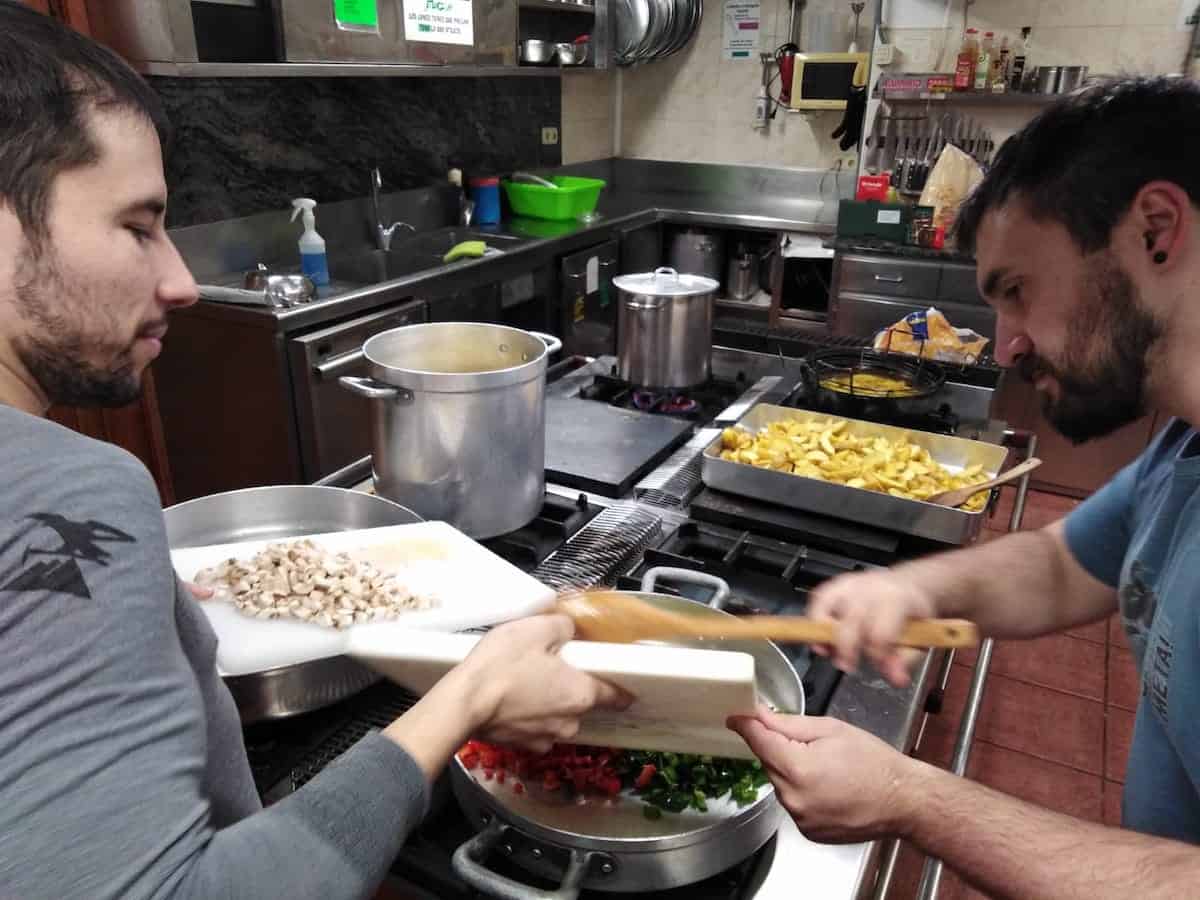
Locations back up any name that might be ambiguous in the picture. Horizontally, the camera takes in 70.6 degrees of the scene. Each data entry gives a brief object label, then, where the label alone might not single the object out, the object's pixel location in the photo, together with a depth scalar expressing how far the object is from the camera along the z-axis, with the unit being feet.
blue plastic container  13.21
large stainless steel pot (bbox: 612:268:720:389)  6.06
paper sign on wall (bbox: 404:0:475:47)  9.98
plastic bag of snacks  7.04
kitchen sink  10.61
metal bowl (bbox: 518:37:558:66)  11.99
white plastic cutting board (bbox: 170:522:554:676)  3.08
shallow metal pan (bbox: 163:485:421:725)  3.90
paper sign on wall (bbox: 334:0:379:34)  9.04
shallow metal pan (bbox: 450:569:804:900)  2.42
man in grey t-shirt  1.58
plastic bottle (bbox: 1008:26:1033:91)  12.71
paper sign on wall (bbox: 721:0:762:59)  14.97
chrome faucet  11.50
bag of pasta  12.55
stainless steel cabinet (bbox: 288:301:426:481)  8.39
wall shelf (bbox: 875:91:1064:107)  12.61
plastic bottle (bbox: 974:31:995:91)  12.63
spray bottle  9.61
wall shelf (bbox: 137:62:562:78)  7.82
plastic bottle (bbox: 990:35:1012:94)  12.73
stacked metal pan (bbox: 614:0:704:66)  14.19
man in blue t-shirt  2.56
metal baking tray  4.32
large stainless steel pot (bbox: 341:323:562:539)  3.99
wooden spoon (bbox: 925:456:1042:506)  4.50
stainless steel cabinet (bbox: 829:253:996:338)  12.07
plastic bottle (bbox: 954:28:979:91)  12.71
